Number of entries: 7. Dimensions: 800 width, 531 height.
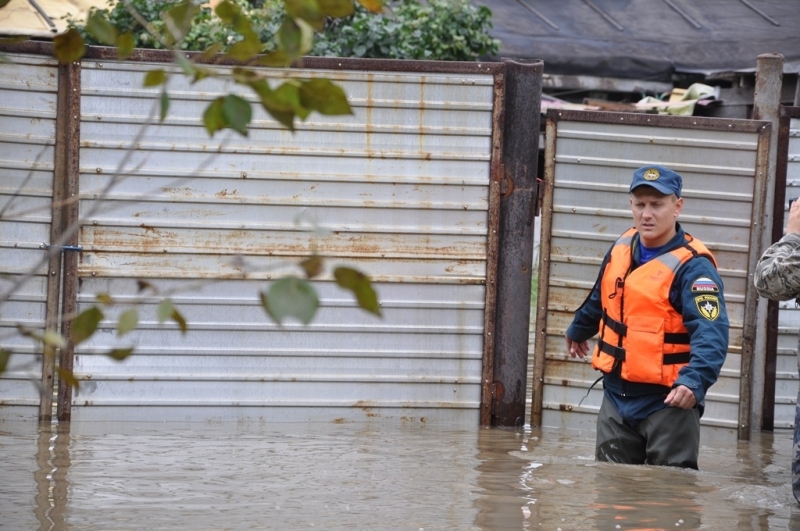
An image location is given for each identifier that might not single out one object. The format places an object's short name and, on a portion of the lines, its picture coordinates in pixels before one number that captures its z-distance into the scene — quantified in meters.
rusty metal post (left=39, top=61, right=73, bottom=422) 12.36
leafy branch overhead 3.67
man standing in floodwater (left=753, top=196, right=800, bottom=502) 9.30
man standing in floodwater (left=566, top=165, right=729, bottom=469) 9.84
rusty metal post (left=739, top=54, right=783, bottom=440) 13.39
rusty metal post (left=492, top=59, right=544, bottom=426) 13.09
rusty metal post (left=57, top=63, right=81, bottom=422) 12.35
